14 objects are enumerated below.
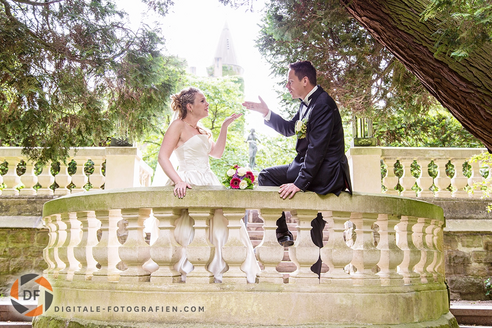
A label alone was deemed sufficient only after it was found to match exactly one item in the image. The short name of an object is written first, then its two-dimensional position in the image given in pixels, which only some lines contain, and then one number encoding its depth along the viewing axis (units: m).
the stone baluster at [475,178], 7.93
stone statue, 15.82
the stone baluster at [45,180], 8.09
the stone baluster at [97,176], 8.19
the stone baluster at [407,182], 8.04
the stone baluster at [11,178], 7.98
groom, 3.63
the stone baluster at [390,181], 8.16
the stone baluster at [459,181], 8.01
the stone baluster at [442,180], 8.04
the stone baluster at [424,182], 8.08
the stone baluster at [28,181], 8.03
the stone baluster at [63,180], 8.09
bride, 4.06
